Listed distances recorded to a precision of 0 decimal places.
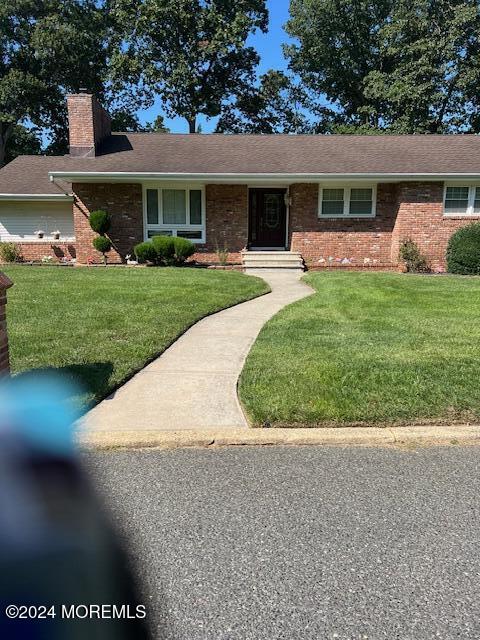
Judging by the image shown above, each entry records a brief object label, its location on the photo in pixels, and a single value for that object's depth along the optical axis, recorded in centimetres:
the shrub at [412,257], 1636
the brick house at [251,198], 1658
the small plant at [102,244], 1670
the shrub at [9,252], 1786
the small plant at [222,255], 1678
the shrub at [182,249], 1579
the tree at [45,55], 3259
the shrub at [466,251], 1517
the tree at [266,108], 3644
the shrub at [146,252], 1565
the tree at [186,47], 3178
